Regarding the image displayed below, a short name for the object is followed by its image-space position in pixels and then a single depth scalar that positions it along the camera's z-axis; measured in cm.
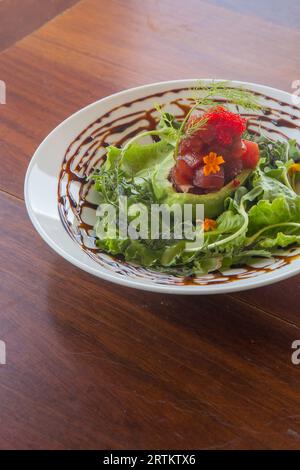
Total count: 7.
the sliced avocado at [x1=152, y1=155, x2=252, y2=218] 106
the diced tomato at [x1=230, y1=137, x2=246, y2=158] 105
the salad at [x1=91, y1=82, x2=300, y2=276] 99
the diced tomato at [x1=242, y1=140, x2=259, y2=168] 108
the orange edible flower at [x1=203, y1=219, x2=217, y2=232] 103
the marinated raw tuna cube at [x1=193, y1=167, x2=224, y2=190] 104
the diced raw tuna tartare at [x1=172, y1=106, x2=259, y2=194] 104
